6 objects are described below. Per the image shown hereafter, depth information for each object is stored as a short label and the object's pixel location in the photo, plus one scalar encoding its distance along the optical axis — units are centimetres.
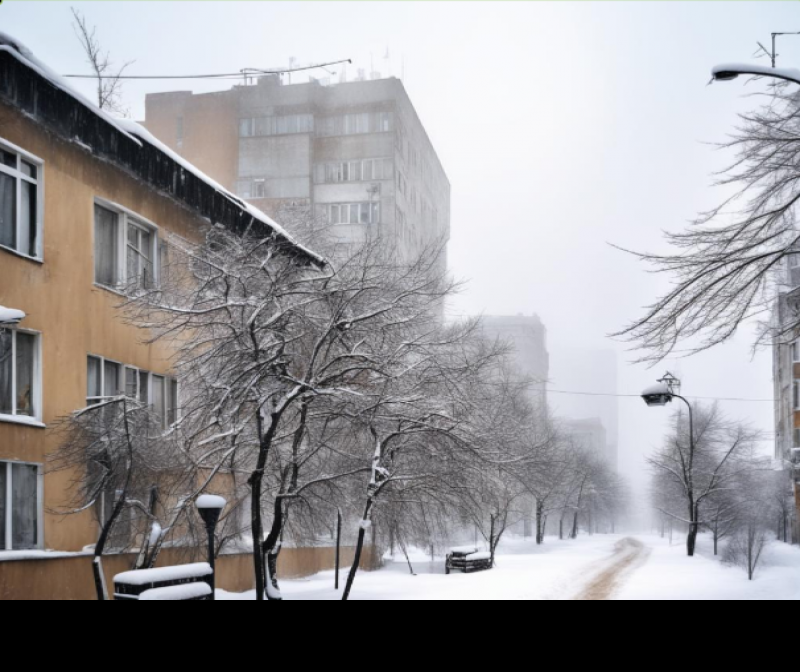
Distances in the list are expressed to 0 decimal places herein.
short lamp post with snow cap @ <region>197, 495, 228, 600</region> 1138
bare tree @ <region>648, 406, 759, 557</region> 3075
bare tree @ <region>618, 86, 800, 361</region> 1055
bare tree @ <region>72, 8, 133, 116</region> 1286
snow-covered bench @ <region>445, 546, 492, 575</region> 1981
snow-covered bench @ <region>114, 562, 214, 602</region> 1006
